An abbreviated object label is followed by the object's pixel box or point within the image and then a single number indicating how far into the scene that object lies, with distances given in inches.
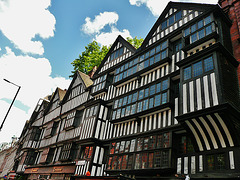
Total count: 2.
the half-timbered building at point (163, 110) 381.7
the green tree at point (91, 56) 1249.6
